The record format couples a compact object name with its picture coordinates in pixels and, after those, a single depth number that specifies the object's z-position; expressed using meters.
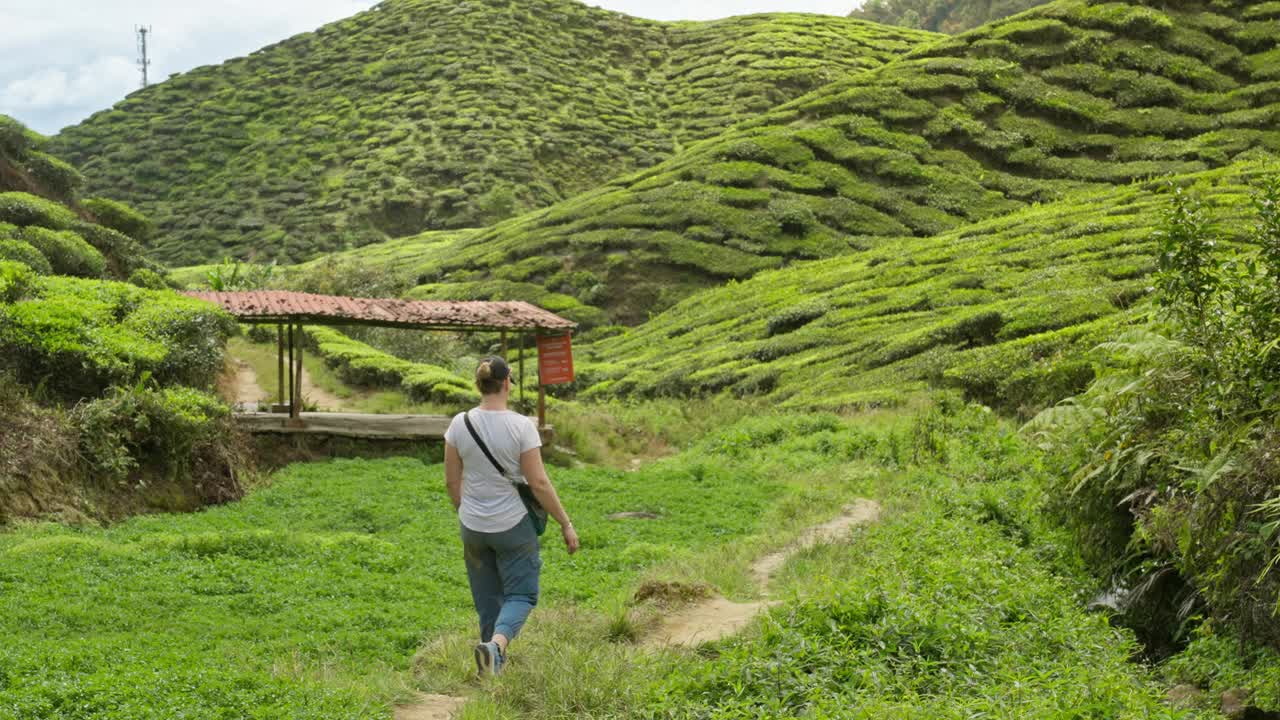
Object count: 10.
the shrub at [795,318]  30.73
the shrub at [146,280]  25.02
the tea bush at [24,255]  20.12
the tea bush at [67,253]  23.00
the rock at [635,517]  14.02
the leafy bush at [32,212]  24.73
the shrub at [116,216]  32.75
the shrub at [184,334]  15.53
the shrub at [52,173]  30.12
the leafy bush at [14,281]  14.43
